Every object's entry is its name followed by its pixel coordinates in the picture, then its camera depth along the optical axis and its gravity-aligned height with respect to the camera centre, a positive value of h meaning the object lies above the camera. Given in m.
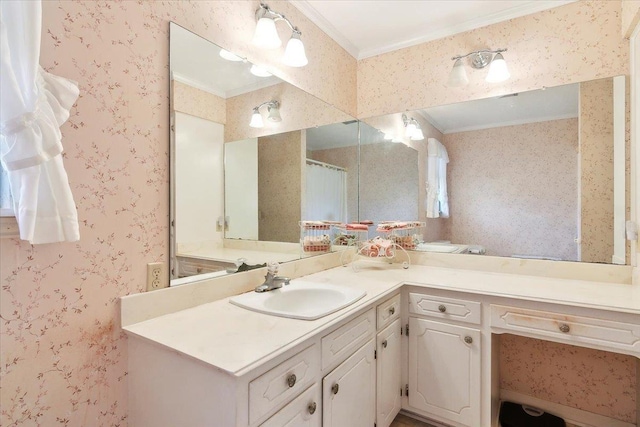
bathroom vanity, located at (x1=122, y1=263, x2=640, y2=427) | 0.93 -0.52
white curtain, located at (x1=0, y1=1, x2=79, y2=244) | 0.80 +0.22
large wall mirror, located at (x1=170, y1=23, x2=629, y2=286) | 1.44 +0.28
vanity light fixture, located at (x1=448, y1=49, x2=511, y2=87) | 2.02 +0.96
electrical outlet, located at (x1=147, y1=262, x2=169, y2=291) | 1.22 -0.25
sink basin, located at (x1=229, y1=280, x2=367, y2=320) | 1.38 -0.40
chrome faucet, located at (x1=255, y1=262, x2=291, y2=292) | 1.54 -0.34
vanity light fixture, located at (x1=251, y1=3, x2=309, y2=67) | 1.63 +0.94
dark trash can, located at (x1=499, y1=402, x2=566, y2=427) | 1.83 -1.22
